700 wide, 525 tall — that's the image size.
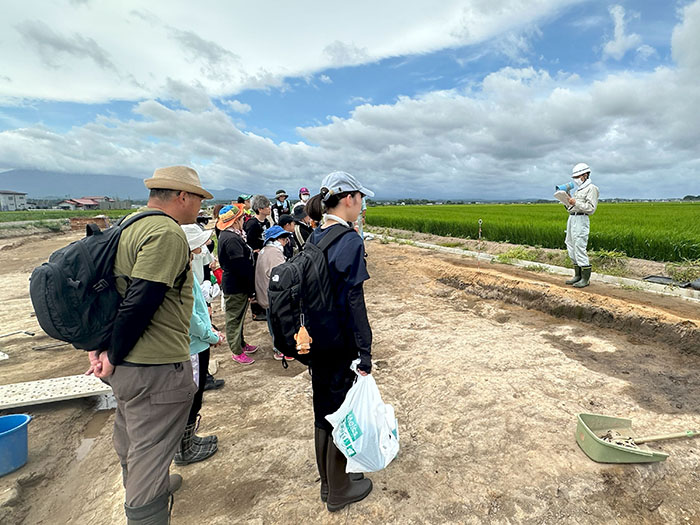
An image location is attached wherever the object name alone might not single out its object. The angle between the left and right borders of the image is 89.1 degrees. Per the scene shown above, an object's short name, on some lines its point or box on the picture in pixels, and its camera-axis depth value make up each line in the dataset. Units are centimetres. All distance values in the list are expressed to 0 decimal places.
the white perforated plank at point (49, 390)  322
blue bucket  249
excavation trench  416
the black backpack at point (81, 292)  142
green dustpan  219
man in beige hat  151
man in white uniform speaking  574
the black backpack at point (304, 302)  172
